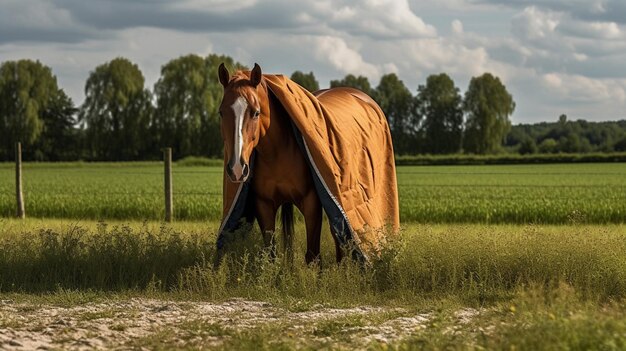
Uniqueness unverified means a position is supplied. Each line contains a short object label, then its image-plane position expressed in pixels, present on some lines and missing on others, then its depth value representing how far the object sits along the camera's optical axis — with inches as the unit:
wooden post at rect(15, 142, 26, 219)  832.9
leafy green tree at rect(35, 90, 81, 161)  2962.6
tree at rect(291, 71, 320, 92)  3024.1
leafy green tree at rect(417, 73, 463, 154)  3238.2
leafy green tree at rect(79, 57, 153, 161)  2898.6
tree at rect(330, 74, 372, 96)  3053.6
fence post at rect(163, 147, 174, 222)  753.3
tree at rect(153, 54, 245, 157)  2824.8
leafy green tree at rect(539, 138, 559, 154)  3038.9
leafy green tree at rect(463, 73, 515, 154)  3292.3
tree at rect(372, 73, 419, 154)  3211.1
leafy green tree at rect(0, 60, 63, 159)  2977.4
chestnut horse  390.6
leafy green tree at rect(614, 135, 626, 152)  2942.9
